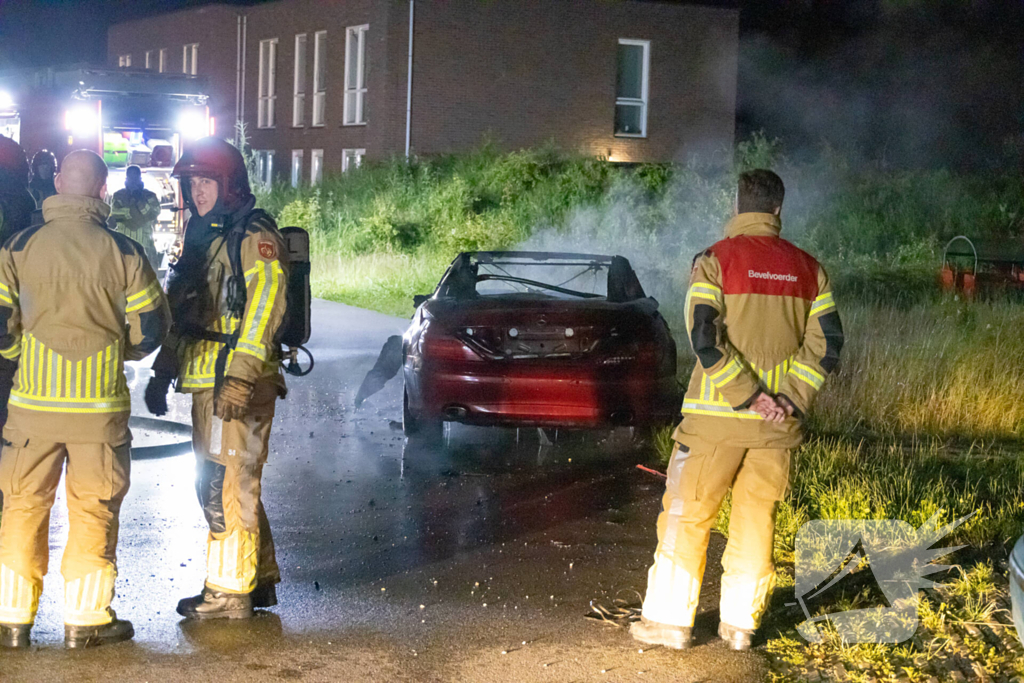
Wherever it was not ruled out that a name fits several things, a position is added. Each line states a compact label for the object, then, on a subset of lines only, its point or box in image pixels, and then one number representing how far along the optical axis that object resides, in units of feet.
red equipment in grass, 107.51
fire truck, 147.55
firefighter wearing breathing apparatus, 30.94
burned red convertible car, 50.48
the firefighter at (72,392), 29.05
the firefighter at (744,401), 29.83
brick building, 199.19
